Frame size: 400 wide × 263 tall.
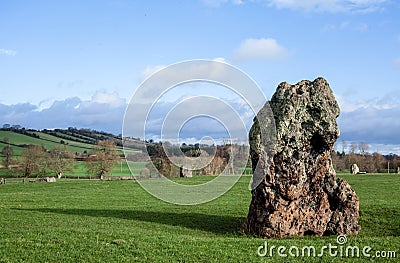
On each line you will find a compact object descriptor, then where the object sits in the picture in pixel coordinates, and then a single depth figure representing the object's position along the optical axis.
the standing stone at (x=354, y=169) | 75.85
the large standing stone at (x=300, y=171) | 18.02
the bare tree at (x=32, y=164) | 84.25
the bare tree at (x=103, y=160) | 84.44
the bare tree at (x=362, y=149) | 119.34
